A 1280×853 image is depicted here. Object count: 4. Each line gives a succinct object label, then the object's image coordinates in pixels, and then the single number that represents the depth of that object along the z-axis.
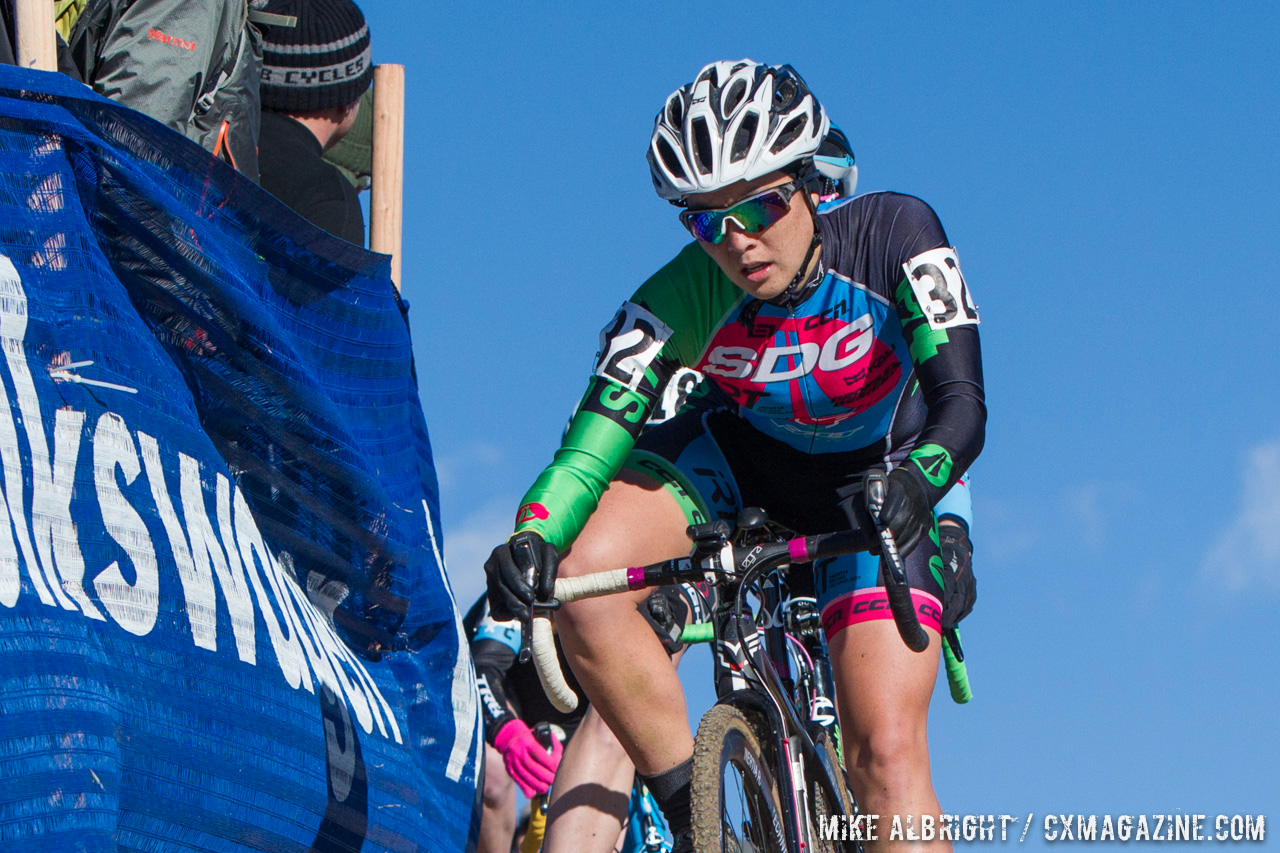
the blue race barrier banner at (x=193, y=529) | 6.25
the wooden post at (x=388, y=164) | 13.84
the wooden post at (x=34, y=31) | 8.27
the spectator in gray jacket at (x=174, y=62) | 9.06
